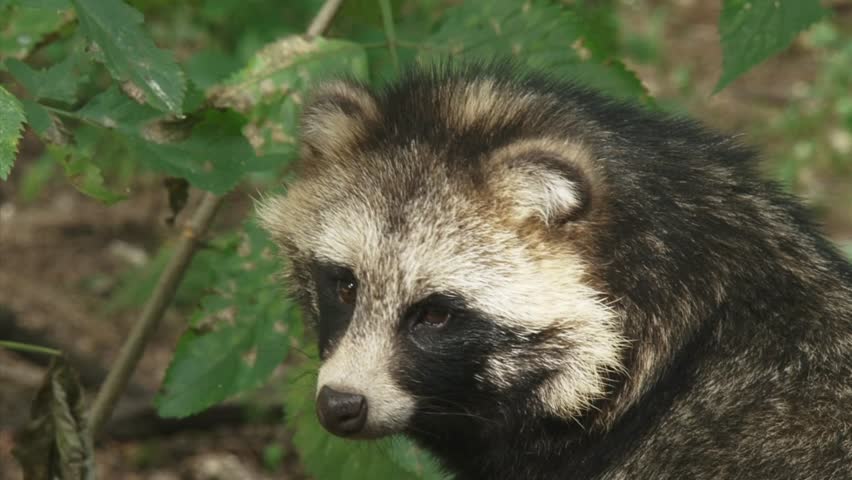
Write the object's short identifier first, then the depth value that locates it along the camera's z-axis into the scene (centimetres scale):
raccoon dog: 830
